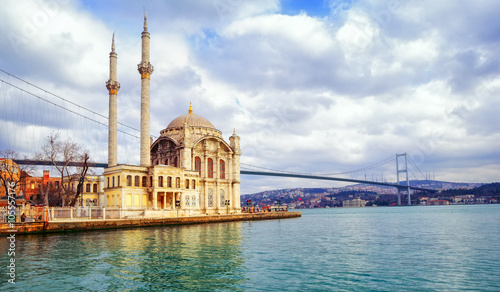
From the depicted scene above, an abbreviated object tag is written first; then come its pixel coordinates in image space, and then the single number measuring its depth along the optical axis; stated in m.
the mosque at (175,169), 41.88
